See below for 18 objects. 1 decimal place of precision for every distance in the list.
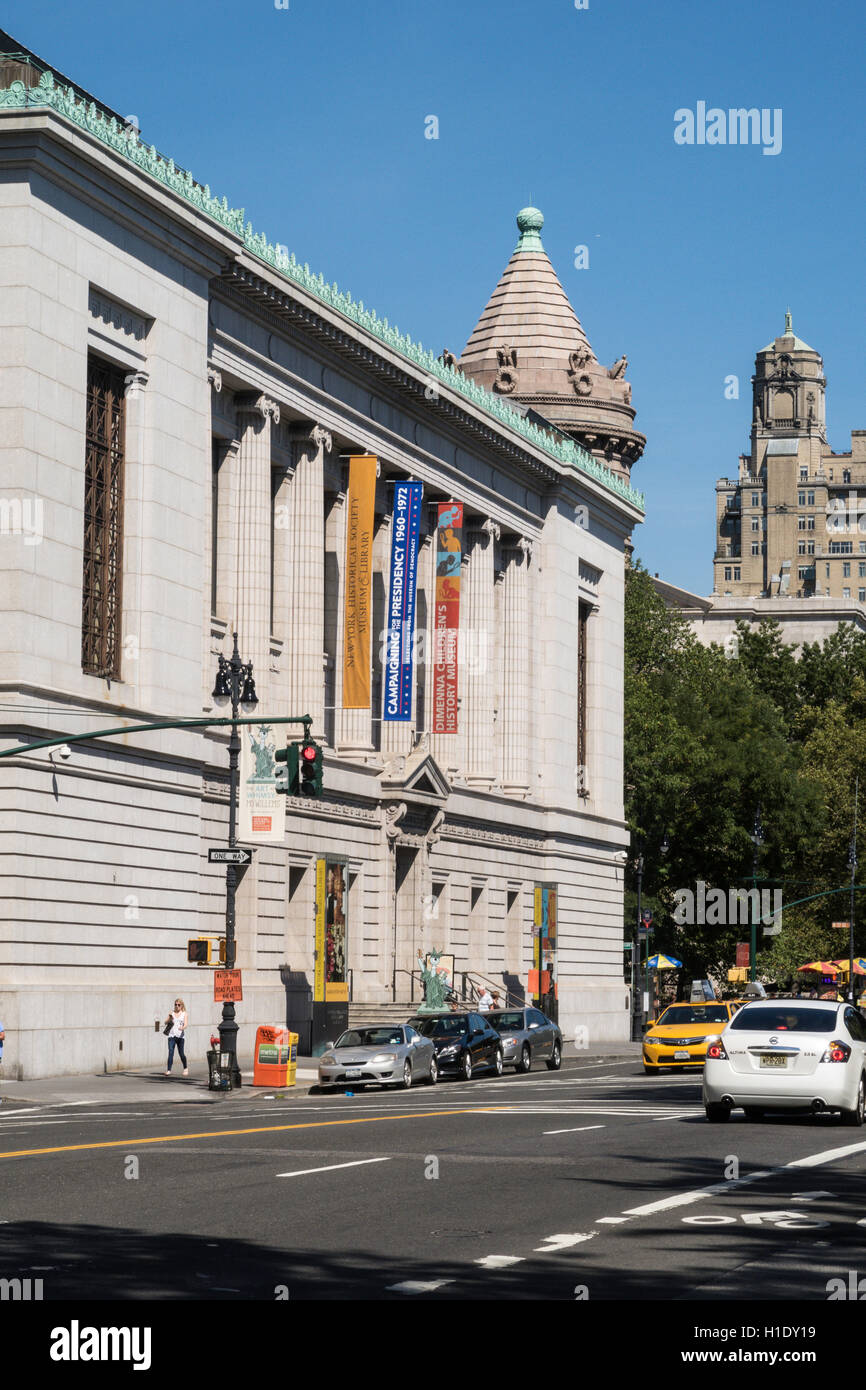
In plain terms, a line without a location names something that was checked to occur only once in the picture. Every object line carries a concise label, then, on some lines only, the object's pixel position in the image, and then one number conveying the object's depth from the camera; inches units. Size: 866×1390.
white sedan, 1008.2
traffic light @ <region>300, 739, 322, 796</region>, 1282.0
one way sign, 1577.3
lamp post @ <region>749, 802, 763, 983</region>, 3267.7
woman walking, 1702.8
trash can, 1521.8
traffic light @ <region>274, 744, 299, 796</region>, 1279.5
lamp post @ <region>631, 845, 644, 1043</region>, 2758.4
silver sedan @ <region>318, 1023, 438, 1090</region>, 1578.5
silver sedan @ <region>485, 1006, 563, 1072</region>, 1950.1
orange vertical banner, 2247.8
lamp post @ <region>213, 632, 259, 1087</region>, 1545.3
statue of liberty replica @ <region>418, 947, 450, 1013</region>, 2368.4
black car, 1744.6
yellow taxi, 1768.0
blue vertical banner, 2337.6
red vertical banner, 2524.6
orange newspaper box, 1605.6
